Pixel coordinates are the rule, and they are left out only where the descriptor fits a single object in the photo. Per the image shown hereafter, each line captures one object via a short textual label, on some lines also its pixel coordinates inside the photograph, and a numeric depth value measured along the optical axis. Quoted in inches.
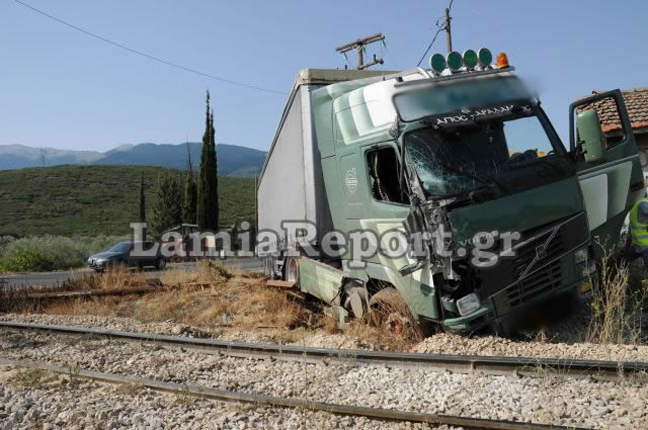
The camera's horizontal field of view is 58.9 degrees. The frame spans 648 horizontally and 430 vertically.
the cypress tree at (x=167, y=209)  1929.1
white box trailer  365.7
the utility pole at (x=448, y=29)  864.9
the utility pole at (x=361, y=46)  853.8
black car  1044.6
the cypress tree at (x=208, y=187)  1726.1
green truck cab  254.5
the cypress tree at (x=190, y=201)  1851.6
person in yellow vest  331.0
